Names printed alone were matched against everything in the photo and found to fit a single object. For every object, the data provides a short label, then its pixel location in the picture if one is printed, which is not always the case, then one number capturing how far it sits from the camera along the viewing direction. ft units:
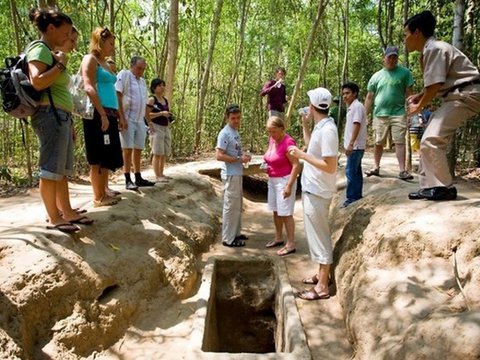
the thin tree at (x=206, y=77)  36.96
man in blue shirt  16.85
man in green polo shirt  18.11
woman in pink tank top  16.29
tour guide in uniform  11.67
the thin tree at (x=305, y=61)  32.00
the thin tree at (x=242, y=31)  43.08
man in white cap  12.16
